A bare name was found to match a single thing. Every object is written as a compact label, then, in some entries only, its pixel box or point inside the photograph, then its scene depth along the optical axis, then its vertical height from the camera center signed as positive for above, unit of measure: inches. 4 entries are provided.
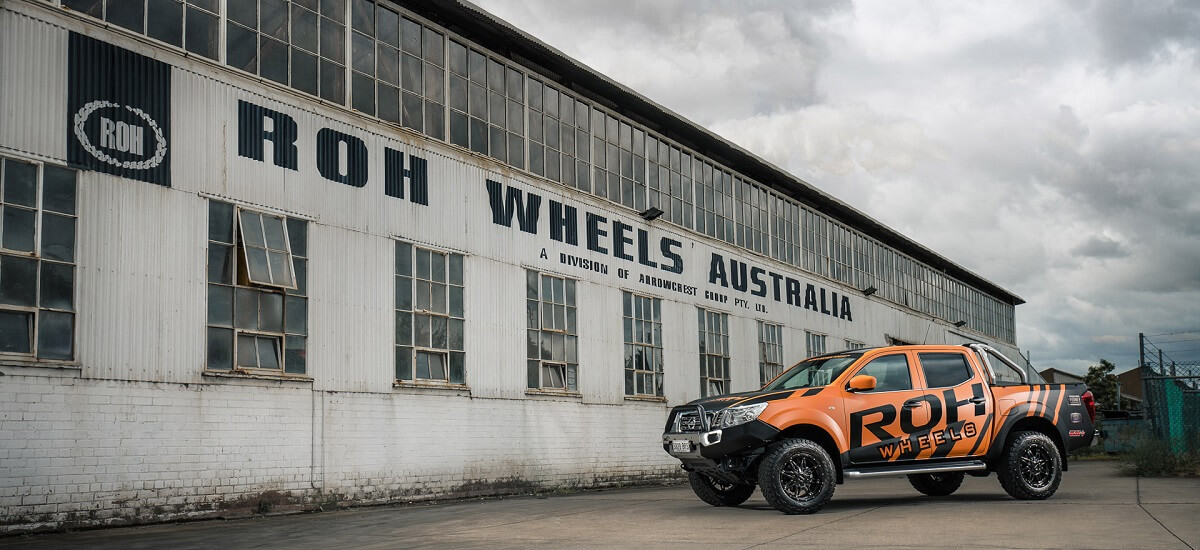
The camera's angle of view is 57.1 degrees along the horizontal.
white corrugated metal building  468.8 +72.2
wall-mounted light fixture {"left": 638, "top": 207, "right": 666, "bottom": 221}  938.7 +145.7
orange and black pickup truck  469.4 -21.6
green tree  3511.3 -26.1
